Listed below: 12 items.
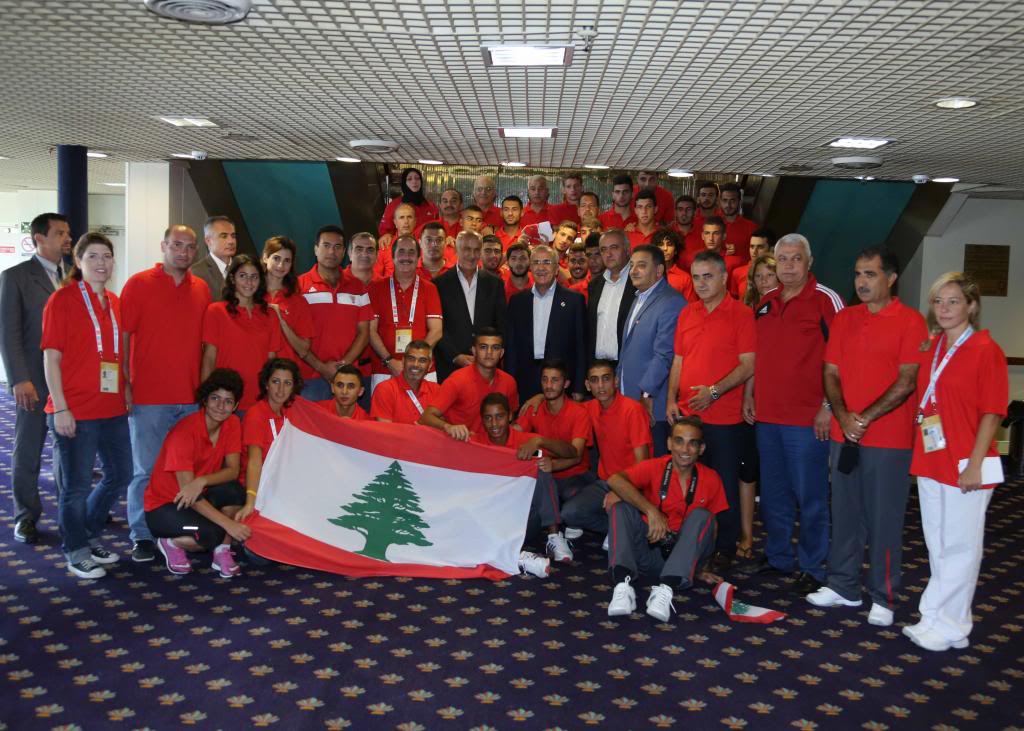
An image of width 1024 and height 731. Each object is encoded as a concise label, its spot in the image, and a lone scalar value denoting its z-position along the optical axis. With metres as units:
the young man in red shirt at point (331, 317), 5.90
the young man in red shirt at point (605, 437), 5.45
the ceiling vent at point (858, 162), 6.76
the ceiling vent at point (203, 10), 3.39
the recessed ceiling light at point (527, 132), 6.00
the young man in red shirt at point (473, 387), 5.60
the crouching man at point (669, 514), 4.54
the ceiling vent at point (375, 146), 6.61
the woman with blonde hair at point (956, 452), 3.84
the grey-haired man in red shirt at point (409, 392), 5.61
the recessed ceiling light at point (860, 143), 6.02
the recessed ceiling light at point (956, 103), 4.73
